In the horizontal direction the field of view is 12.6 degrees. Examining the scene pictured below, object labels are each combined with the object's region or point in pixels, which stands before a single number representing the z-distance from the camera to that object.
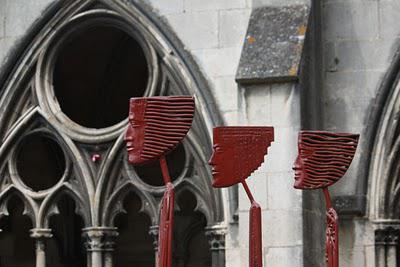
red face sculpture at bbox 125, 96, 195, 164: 12.43
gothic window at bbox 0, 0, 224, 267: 17.47
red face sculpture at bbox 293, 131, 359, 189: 12.95
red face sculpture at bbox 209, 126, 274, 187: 12.58
